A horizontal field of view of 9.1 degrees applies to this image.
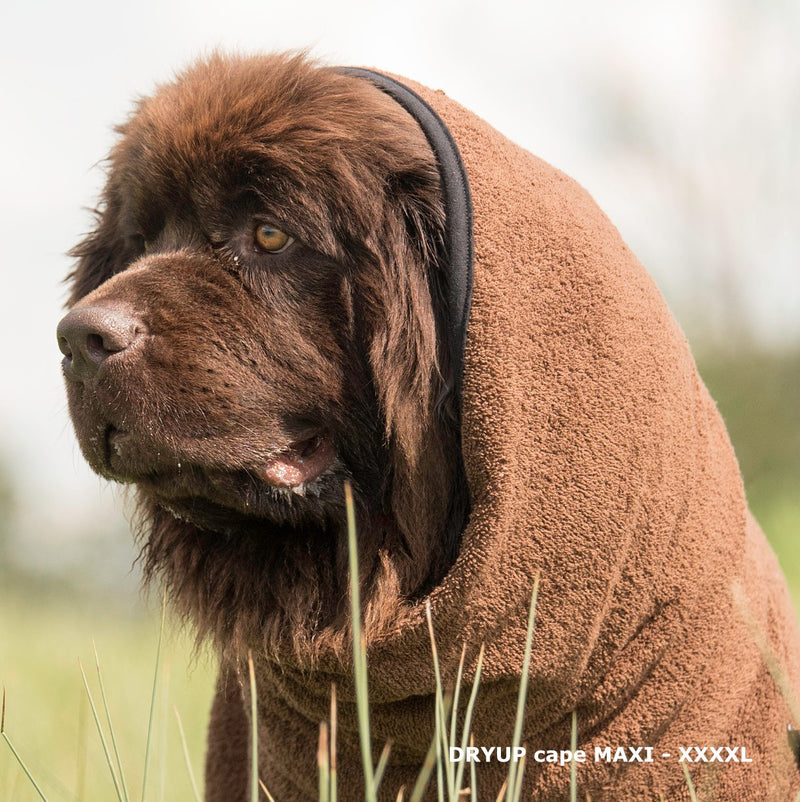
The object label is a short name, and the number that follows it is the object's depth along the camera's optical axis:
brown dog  2.98
